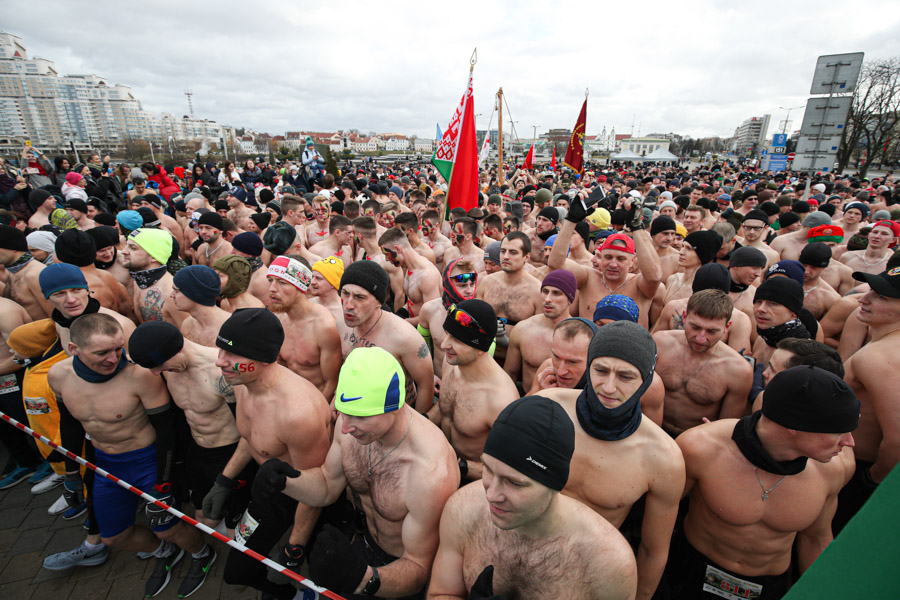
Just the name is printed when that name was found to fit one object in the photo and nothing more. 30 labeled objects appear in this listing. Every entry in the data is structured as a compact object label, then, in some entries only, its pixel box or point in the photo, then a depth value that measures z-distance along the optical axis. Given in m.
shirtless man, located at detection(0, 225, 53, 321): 4.88
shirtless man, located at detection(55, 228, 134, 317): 4.62
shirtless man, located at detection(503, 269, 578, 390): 3.93
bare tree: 31.03
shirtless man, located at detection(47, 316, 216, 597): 3.23
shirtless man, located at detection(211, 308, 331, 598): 2.79
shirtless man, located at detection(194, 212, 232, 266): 6.55
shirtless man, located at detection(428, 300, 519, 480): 2.91
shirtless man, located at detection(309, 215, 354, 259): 7.21
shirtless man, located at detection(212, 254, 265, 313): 4.50
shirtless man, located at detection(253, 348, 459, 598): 1.96
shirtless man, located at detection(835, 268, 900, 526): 2.89
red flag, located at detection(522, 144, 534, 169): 17.89
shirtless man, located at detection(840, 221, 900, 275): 5.85
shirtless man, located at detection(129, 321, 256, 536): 2.98
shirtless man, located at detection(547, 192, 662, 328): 4.65
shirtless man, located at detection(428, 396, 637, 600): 1.55
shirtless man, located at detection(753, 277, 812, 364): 3.49
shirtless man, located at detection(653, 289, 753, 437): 3.26
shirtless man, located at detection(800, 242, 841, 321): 4.93
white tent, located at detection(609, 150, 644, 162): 46.68
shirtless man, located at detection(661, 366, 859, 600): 2.03
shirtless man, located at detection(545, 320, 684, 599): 2.24
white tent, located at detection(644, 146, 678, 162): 44.50
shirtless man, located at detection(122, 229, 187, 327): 4.83
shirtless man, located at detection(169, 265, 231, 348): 3.93
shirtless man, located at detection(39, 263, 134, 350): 3.64
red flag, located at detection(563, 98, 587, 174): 15.05
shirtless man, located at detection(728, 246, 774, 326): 4.48
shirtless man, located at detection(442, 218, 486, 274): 6.71
